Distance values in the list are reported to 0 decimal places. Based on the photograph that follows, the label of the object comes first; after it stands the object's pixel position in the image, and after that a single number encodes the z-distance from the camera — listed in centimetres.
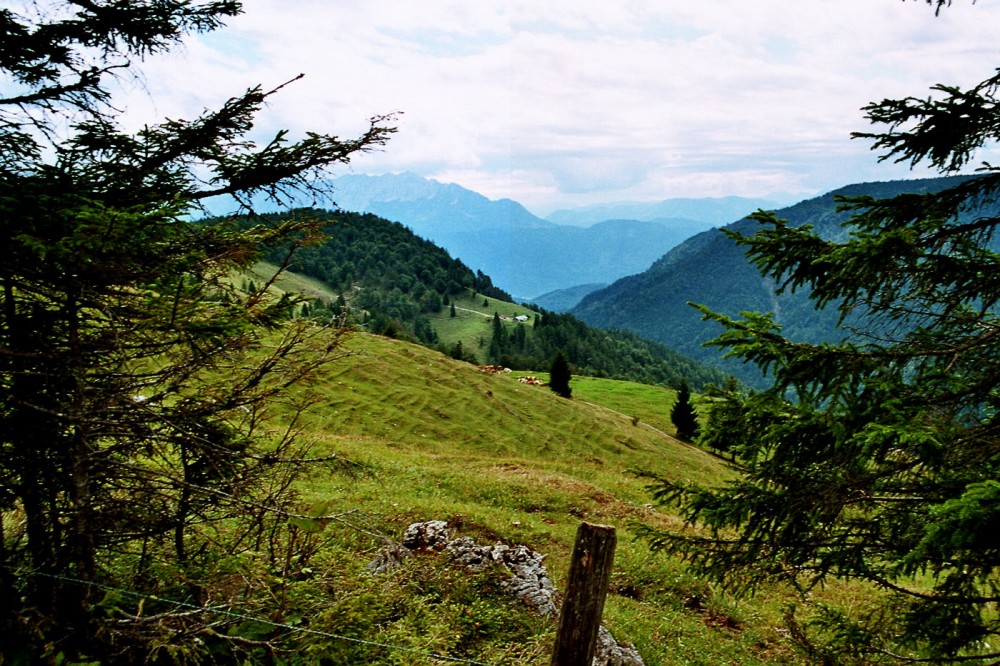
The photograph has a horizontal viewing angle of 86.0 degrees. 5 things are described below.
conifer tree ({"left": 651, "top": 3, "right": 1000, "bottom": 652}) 500
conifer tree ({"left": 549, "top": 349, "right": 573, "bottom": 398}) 7256
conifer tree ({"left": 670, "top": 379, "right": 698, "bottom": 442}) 6506
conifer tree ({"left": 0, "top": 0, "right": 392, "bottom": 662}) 441
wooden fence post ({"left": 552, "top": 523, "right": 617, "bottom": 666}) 407
